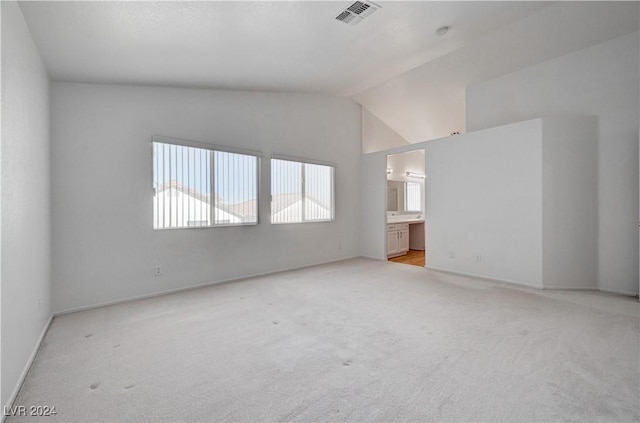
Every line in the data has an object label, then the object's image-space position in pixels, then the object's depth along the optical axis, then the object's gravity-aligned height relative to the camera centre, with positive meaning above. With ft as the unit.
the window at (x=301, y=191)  17.39 +1.22
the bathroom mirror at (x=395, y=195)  25.37 +1.28
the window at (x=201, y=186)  12.96 +1.20
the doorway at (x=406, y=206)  22.91 +0.32
